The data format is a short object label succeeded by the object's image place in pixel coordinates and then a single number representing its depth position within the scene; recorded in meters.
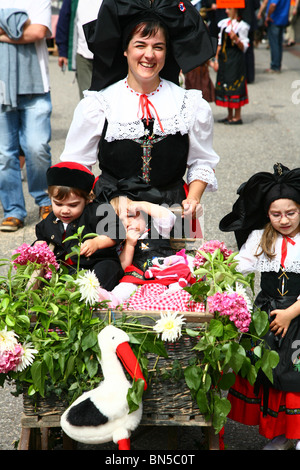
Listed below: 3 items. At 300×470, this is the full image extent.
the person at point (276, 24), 12.95
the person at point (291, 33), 16.86
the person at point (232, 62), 8.74
